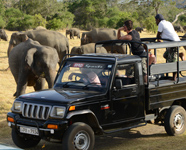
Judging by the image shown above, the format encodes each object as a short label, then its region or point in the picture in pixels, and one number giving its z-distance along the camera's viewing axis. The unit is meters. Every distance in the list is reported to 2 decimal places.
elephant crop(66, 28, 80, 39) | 43.94
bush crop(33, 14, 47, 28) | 49.84
